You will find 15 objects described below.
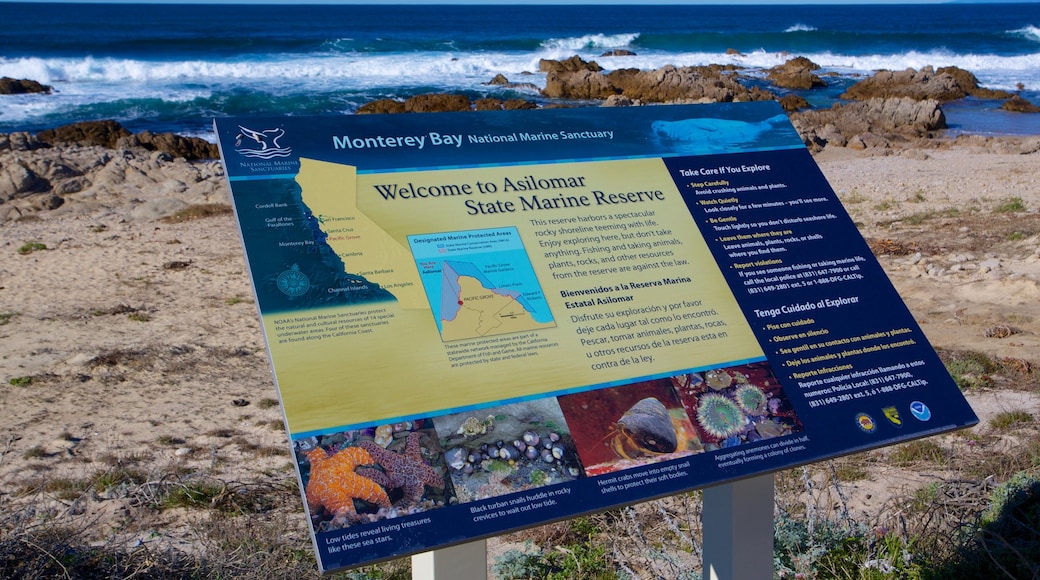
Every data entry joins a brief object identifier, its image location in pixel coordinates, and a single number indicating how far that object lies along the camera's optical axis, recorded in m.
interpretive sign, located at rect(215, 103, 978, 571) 1.81
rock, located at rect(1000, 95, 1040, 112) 23.67
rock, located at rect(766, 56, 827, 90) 31.39
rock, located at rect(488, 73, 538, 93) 31.61
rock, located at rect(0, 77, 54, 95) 27.98
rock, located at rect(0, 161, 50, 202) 11.69
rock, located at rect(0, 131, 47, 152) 14.11
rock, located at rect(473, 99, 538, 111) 25.06
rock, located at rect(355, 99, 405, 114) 22.66
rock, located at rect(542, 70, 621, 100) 29.25
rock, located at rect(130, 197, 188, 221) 10.85
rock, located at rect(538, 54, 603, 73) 34.19
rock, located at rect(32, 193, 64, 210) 11.38
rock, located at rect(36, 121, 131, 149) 18.00
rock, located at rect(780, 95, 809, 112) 25.55
